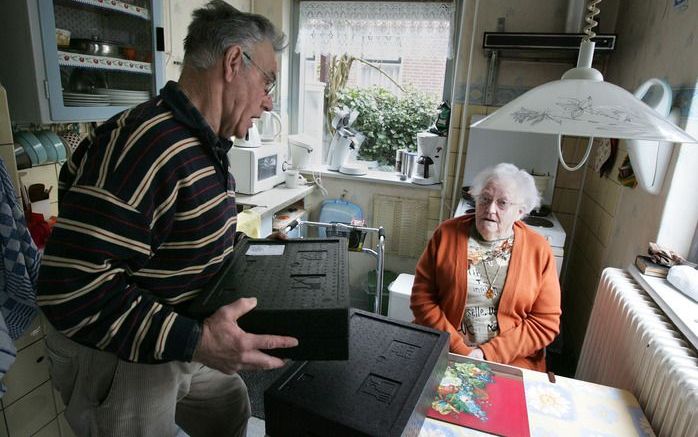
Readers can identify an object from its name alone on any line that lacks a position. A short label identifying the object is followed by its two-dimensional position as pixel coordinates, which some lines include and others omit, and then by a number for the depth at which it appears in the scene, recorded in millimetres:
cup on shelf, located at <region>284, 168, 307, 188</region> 3020
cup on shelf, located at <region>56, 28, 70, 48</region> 1523
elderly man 733
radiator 938
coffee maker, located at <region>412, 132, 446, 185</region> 2922
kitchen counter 2488
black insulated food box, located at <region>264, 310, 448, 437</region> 772
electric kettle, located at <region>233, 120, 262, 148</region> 2652
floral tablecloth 947
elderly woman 1606
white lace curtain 2922
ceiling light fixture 726
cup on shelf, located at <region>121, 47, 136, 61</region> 1839
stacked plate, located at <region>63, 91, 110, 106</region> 1568
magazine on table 956
